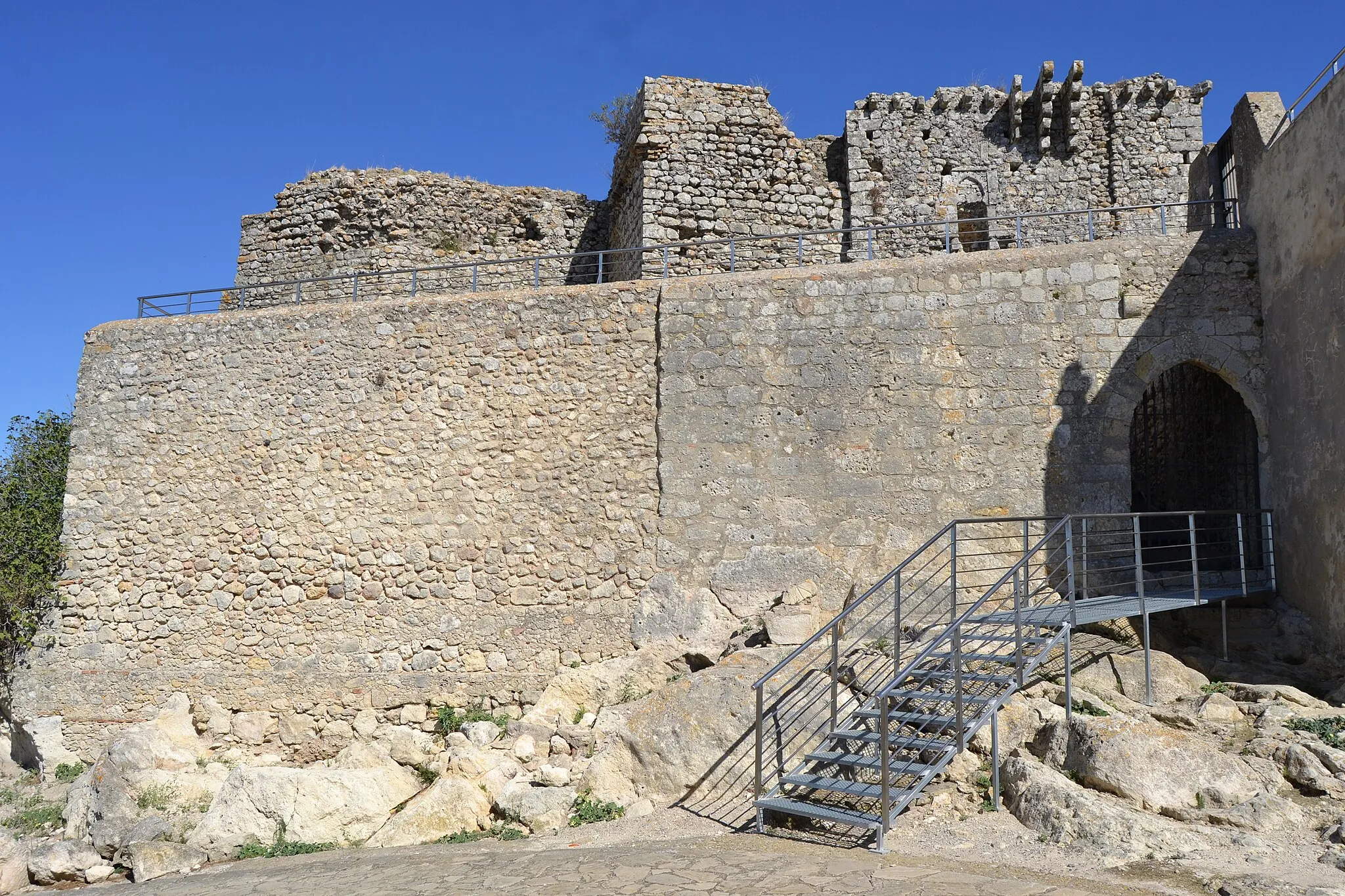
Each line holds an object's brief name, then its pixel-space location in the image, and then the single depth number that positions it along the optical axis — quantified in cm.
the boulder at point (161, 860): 848
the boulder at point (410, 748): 989
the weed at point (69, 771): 1140
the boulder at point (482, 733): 1021
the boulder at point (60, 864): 888
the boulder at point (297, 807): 872
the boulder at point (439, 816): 851
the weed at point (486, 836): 826
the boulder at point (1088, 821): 642
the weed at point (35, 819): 1037
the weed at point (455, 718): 1088
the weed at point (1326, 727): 752
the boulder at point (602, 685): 1030
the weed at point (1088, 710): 811
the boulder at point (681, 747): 854
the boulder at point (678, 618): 1069
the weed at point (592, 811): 836
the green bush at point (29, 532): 1192
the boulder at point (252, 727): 1128
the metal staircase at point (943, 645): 742
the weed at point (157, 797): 962
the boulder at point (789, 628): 998
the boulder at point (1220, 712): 813
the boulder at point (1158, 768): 689
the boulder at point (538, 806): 834
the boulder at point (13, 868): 884
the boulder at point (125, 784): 932
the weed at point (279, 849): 852
